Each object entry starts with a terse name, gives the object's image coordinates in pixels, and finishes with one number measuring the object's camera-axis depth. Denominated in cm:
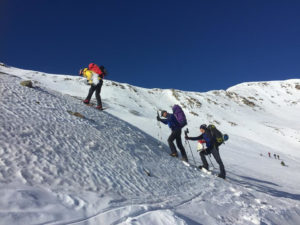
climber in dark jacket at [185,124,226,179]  785
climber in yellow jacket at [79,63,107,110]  966
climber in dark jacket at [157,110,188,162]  820
